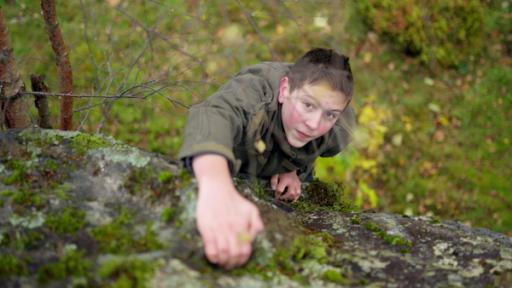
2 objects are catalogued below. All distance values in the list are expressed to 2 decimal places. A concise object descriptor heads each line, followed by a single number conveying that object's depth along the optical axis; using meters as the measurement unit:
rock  1.55
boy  1.69
